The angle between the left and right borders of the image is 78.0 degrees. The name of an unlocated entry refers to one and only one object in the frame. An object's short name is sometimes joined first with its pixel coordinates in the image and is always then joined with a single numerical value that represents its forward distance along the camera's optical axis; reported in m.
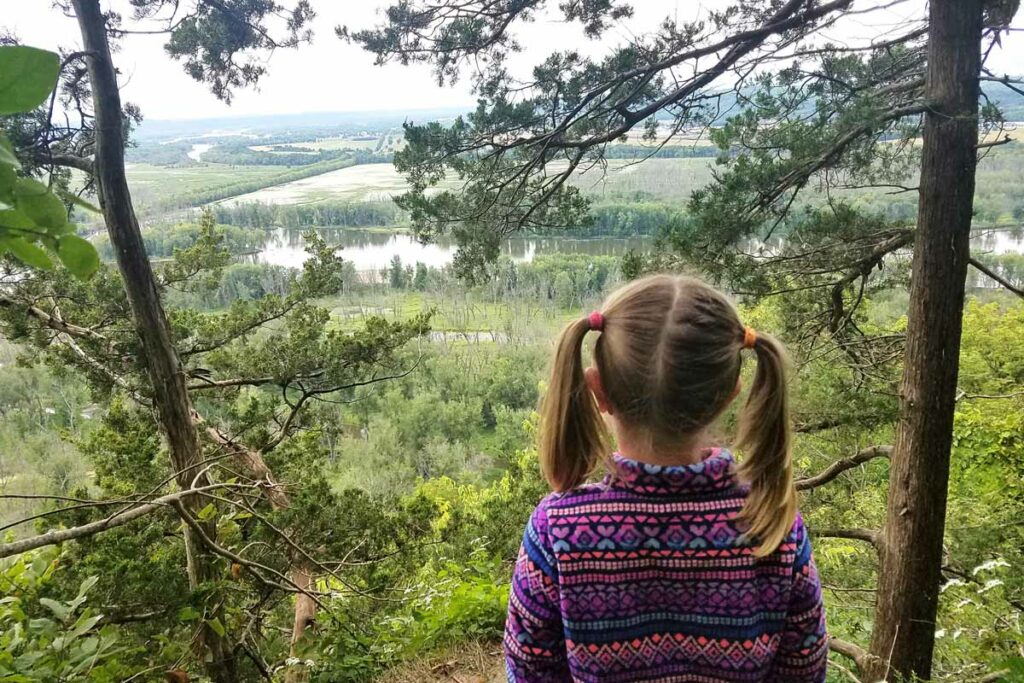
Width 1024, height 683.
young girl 0.95
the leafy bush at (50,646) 1.01
